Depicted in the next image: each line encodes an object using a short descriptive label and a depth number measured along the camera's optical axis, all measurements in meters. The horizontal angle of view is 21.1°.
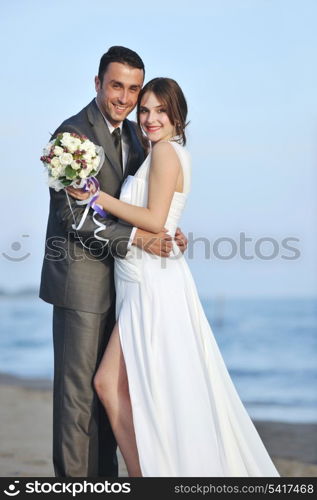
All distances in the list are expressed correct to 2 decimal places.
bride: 4.35
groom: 4.53
